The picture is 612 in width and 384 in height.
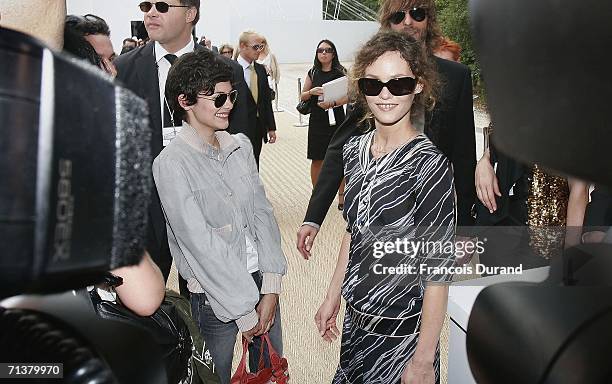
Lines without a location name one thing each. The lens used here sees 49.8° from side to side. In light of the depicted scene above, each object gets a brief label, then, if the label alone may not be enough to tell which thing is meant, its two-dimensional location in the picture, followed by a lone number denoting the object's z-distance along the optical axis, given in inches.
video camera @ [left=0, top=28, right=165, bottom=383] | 14.6
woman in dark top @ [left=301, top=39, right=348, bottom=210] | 211.6
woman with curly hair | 67.1
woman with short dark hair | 81.4
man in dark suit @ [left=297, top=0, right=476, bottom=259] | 94.7
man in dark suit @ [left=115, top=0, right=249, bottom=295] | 106.4
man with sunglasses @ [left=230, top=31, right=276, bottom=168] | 215.0
